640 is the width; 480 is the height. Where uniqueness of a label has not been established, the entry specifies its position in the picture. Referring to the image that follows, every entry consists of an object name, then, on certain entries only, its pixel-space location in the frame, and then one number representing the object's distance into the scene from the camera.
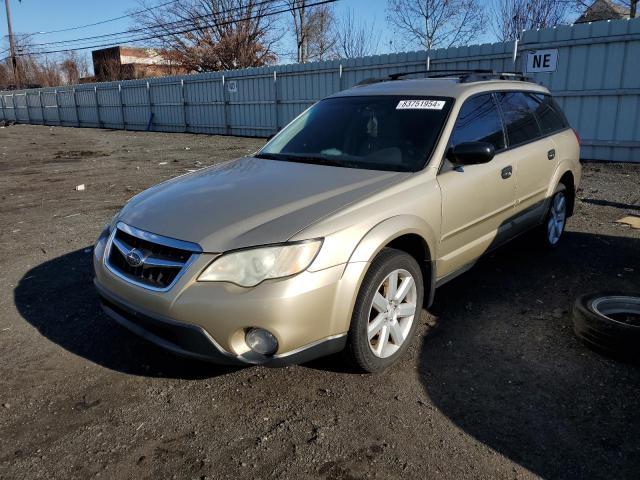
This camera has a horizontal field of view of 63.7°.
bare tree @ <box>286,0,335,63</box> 40.81
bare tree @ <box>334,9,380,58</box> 35.51
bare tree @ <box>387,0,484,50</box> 33.44
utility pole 47.91
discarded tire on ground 3.14
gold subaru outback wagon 2.62
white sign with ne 11.47
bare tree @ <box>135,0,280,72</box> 37.84
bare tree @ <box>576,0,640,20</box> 27.34
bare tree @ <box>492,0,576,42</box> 29.97
